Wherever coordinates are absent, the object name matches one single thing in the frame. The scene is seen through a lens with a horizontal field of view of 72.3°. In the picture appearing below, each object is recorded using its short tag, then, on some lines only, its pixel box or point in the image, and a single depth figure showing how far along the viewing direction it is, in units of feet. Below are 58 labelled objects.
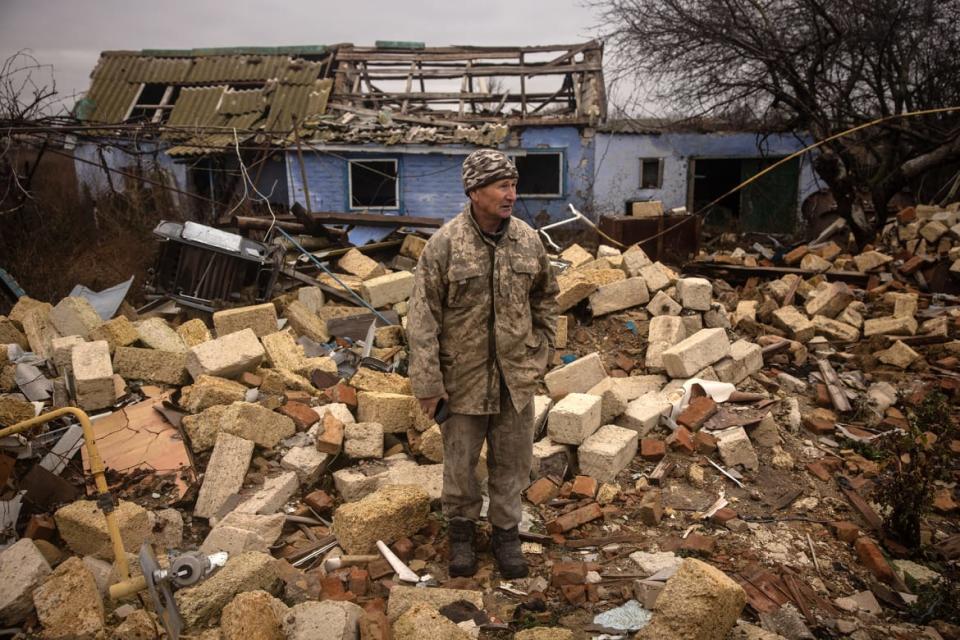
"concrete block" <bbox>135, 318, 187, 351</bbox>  20.15
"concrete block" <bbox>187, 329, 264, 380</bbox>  17.69
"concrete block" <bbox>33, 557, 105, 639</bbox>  10.13
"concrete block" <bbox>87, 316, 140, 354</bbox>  19.40
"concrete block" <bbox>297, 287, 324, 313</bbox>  24.76
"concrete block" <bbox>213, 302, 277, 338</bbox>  20.98
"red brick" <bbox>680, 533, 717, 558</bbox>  12.50
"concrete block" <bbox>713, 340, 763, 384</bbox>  19.02
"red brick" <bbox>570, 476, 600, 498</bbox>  14.43
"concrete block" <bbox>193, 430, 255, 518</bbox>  13.89
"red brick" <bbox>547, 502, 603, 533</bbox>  13.33
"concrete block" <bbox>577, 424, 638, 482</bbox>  14.97
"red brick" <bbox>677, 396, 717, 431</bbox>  16.62
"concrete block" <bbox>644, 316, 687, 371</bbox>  20.10
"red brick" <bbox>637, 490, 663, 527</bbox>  13.69
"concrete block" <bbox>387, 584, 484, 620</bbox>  10.39
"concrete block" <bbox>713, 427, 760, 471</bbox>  15.64
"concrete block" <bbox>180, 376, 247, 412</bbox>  16.47
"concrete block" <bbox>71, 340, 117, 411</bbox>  17.34
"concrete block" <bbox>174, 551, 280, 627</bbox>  10.11
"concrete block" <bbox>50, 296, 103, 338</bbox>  20.98
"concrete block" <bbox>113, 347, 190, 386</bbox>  18.62
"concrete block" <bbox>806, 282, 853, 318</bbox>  24.21
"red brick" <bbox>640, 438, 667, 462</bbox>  15.88
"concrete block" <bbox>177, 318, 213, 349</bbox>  21.07
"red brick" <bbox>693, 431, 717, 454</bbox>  15.94
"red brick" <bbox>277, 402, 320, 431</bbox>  16.31
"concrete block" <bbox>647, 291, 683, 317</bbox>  22.62
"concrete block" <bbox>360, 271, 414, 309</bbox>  24.39
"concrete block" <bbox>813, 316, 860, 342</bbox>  23.08
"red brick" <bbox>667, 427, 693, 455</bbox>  15.92
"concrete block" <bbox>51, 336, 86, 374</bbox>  18.79
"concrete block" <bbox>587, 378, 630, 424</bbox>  16.55
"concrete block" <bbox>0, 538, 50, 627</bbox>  10.80
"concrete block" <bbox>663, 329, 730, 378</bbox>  18.63
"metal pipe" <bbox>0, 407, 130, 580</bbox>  9.85
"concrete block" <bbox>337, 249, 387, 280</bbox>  27.22
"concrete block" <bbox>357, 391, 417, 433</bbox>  16.21
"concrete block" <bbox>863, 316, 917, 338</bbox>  22.67
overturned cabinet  24.21
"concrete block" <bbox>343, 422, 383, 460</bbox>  15.38
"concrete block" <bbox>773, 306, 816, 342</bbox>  22.70
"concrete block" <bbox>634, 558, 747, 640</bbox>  9.44
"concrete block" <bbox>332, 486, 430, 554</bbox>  12.30
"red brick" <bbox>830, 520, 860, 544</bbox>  13.29
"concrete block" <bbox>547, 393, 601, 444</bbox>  15.16
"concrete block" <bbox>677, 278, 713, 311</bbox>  22.59
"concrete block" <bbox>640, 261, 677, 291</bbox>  23.71
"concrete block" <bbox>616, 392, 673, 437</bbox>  16.69
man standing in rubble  10.93
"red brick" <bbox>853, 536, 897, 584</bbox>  12.28
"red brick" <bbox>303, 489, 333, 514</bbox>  14.01
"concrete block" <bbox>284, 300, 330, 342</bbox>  22.79
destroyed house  47.34
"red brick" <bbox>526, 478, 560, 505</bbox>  14.35
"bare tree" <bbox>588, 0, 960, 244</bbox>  33.01
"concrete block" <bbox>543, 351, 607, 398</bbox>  18.12
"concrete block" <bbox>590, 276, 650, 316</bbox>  23.20
